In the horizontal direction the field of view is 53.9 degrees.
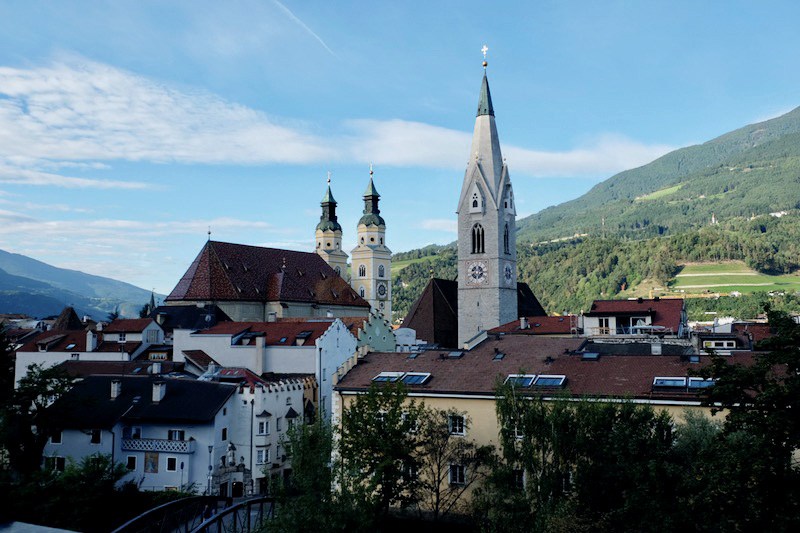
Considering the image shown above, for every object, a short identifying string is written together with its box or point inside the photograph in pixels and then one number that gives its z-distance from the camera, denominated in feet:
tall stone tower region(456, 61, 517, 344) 304.09
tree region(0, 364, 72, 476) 147.64
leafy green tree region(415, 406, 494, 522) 120.06
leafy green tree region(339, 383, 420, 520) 110.63
